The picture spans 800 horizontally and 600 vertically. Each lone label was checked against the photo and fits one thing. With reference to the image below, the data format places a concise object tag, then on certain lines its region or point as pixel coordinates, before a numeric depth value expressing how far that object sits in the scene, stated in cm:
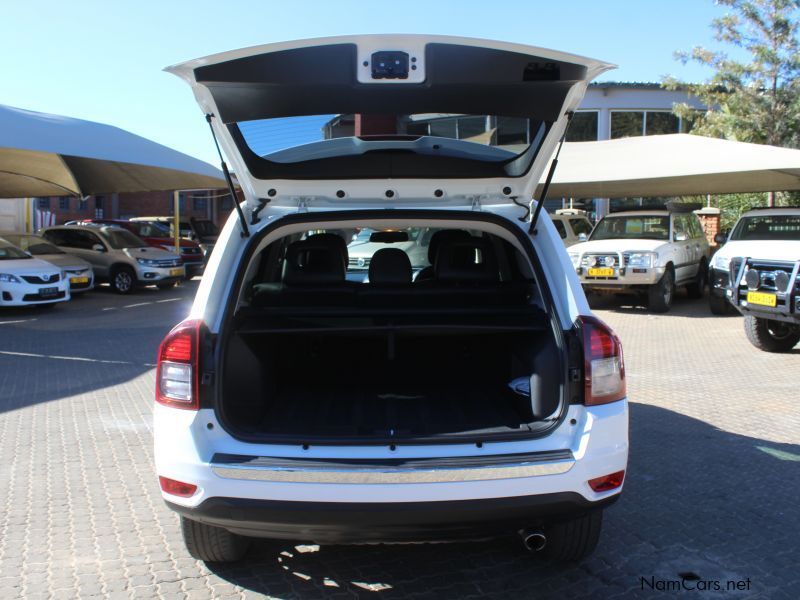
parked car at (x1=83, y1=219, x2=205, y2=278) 2055
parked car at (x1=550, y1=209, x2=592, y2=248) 1641
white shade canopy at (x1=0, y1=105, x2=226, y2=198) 1380
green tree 1522
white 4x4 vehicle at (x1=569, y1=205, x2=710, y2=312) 1234
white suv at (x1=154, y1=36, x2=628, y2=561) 266
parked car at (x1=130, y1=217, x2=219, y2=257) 2967
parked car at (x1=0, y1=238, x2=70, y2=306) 1264
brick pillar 1953
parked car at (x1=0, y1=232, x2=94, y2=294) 1491
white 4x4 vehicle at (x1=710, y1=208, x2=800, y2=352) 797
